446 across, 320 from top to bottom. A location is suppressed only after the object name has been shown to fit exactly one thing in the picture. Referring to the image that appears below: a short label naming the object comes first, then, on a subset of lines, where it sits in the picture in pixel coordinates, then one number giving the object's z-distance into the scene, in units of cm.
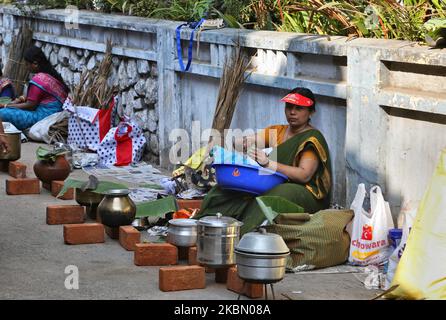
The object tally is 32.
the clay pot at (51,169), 874
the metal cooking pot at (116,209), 703
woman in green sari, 693
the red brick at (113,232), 718
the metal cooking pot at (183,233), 644
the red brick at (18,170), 934
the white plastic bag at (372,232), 636
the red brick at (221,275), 601
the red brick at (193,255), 634
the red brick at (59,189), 859
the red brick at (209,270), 629
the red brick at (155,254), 641
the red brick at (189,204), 776
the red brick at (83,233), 700
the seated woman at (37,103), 1191
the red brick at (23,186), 871
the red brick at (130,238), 685
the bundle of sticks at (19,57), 1438
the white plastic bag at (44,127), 1159
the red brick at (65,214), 761
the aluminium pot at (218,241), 585
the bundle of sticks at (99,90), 1131
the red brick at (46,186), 893
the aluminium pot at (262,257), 522
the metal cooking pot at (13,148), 949
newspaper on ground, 949
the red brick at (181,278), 580
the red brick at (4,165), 980
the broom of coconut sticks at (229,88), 852
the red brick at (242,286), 563
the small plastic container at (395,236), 625
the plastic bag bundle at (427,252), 534
